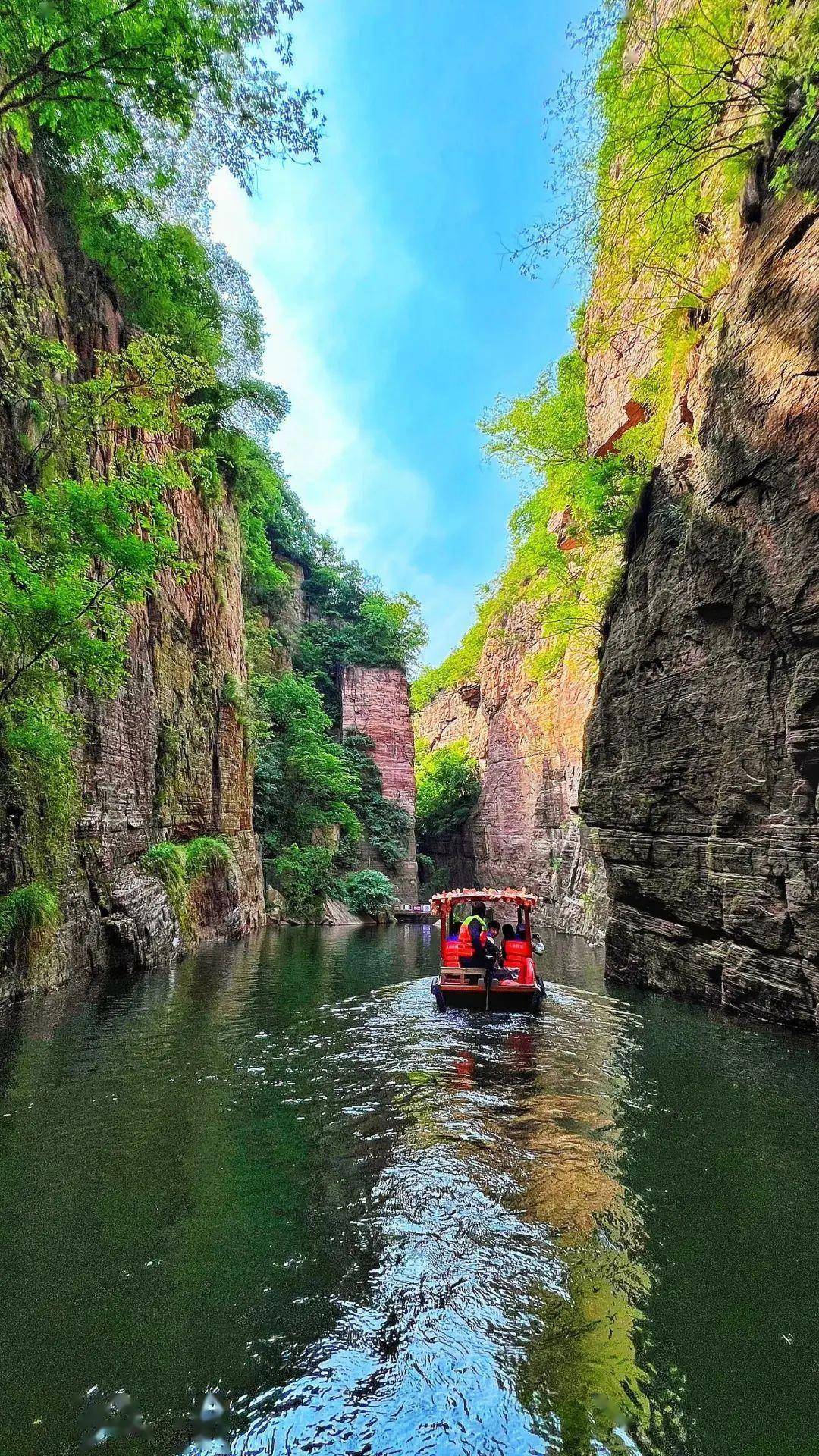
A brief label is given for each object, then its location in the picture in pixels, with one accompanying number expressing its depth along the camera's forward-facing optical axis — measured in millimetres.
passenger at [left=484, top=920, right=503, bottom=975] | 11750
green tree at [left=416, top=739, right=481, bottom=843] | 44750
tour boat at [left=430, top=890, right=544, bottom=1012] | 10922
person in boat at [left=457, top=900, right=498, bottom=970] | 11391
